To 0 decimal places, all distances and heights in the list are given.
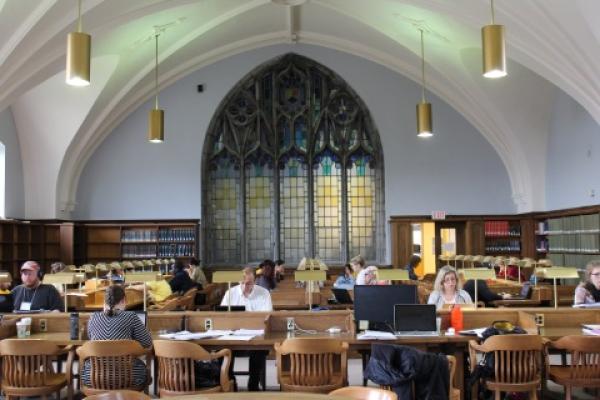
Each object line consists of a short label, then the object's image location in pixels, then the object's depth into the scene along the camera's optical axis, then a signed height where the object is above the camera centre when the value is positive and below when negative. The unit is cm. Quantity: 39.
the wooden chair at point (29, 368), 500 -98
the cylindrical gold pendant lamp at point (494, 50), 642 +184
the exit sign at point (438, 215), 1559 +55
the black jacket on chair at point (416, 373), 418 -87
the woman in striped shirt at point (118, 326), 507 -65
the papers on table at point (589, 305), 637 -68
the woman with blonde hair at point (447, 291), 665 -54
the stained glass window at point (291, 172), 1617 +168
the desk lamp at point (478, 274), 687 -38
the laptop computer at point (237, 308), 720 -75
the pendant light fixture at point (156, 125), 1191 +211
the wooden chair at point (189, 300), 900 -85
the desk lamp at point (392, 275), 746 -42
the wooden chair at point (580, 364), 498 -100
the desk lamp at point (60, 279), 728 -41
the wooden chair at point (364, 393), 301 -72
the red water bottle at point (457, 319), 580 -72
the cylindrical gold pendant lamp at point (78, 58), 631 +178
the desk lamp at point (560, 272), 681 -38
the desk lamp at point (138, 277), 709 -38
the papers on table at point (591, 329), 560 -82
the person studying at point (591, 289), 677 -55
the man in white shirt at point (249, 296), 727 -62
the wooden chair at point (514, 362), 489 -95
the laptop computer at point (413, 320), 557 -70
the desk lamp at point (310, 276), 731 -41
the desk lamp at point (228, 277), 734 -41
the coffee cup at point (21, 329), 611 -80
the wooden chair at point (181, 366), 473 -92
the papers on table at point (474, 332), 540 -80
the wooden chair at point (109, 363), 481 -90
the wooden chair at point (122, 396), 301 -71
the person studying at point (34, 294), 718 -56
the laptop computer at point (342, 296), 856 -74
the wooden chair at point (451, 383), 436 -97
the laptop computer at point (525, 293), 912 -79
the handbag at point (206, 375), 500 -104
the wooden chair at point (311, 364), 482 -93
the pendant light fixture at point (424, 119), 1179 +214
